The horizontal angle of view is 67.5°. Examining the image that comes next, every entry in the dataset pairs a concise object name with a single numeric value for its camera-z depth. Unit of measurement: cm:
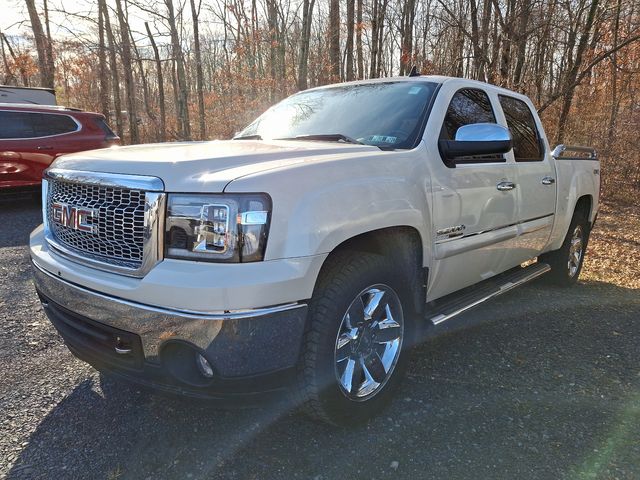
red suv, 836
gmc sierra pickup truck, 190
